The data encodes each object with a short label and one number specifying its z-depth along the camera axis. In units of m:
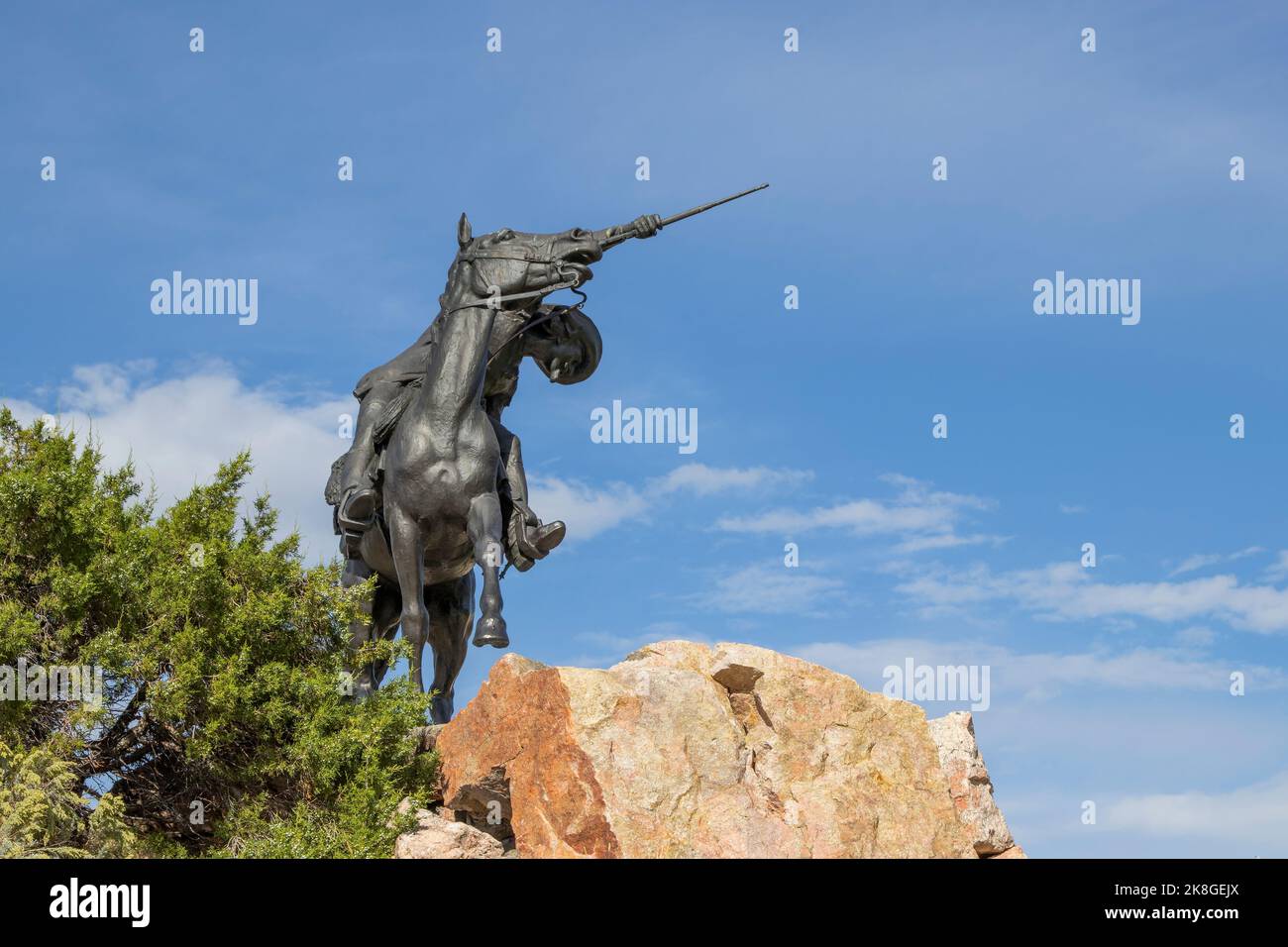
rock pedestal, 10.23
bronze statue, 14.01
